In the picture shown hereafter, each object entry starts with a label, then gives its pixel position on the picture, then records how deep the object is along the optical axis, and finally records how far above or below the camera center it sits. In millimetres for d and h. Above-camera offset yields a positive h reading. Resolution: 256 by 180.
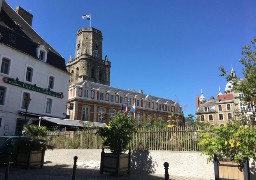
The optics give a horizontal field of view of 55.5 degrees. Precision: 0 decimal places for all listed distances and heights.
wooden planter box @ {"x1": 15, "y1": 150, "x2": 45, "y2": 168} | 11789 -1311
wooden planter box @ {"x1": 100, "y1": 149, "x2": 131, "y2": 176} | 10328 -1269
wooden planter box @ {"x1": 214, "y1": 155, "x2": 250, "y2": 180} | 8055 -1116
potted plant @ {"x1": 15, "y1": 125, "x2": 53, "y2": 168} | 11828 -1030
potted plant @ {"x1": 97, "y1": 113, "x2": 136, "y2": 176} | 10445 -377
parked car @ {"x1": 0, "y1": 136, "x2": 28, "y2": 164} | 12125 -775
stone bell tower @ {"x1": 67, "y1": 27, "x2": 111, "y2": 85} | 58094 +17648
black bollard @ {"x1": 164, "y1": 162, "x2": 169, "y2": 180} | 6446 -952
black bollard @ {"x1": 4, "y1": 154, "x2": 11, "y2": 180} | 8039 -1356
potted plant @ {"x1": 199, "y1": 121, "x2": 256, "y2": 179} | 7746 -288
